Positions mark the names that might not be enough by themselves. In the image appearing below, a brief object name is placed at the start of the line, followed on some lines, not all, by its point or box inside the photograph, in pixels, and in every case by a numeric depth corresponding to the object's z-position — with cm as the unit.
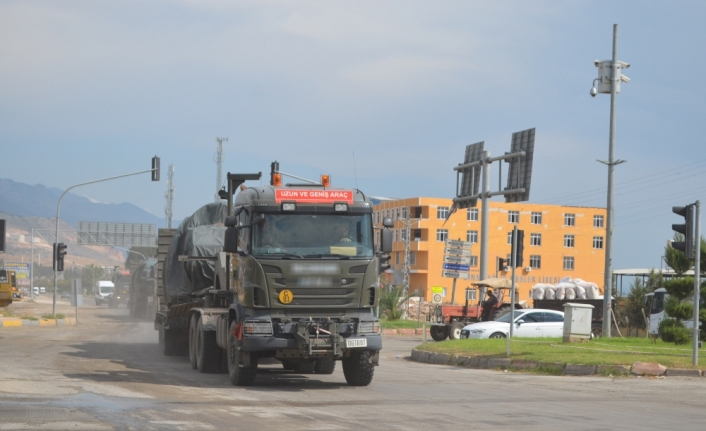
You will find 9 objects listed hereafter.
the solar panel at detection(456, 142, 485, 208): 3725
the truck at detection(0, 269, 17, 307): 4791
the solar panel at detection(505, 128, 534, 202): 3412
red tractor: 3162
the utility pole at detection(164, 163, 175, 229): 9188
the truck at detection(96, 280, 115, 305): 9934
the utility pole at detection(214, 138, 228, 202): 8100
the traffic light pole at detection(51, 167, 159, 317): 4242
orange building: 9475
